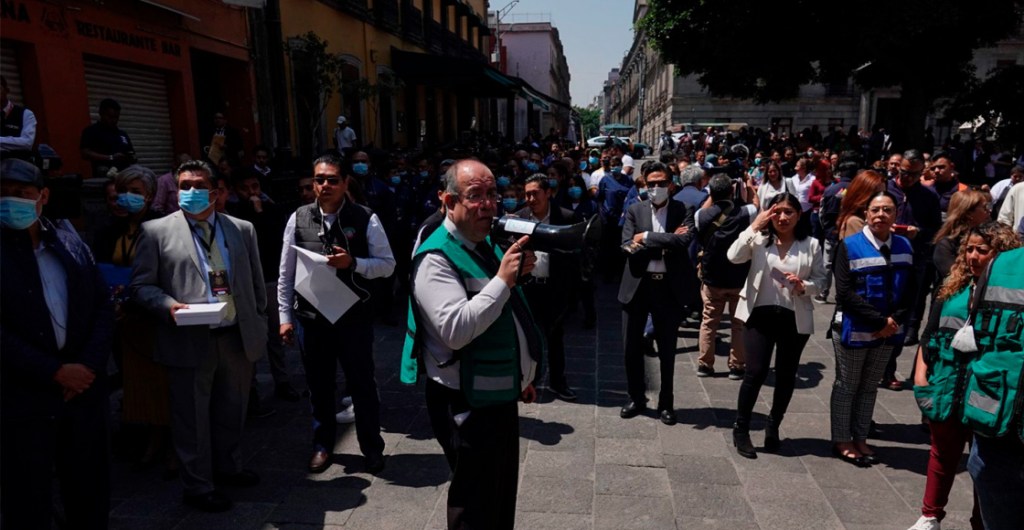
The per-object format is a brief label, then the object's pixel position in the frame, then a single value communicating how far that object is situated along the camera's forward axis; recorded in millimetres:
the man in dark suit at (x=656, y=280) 4410
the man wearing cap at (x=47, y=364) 2484
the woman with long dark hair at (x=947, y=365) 2721
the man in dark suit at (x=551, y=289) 4645
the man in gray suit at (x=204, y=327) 3219
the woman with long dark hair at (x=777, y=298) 3857
